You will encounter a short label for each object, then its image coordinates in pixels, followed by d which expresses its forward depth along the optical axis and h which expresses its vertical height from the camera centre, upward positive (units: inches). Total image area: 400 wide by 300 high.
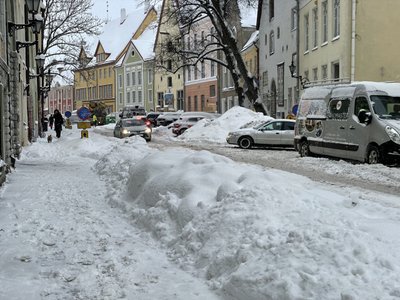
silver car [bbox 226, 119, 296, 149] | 951.0 -54.2
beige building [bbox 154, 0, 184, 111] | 2704.2 +80.0
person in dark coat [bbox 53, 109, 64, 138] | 1328.7 -39.0
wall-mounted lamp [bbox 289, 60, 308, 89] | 1298.0 +66.7
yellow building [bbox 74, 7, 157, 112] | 3518.7 +359.5
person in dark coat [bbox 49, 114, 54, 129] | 2141.9 -65.9
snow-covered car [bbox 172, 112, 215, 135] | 1413.6 -45.9
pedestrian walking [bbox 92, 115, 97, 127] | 2659.9 -73.1
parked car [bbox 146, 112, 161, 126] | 2103.8 -45.6
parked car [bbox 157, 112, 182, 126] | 2009.1 -49.9
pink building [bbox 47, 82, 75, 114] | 4505.4 +51.2
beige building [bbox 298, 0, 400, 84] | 1071.0 +123.1
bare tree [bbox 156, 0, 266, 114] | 1357.0 +165.6
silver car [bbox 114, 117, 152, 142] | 1236.9 -53.0
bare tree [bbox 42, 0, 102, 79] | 1573.6 +223.4
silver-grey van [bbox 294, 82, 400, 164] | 564.7 -20.3
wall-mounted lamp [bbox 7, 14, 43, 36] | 611.5 +90.7
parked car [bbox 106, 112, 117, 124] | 2706.2 -65.4
